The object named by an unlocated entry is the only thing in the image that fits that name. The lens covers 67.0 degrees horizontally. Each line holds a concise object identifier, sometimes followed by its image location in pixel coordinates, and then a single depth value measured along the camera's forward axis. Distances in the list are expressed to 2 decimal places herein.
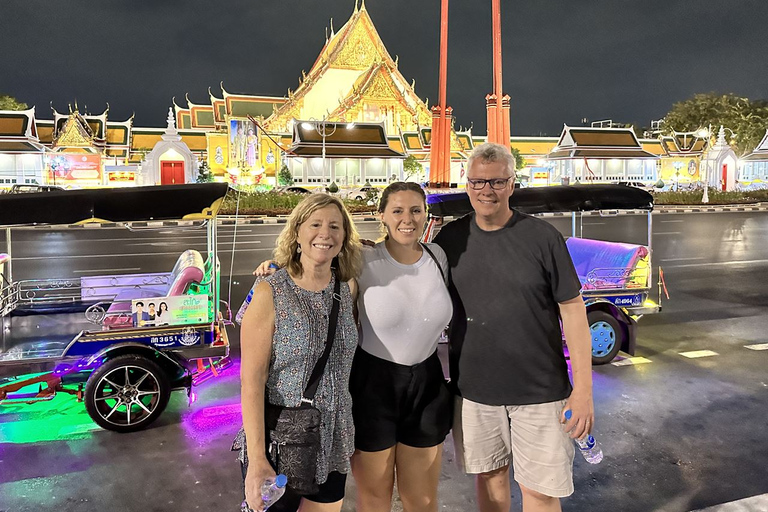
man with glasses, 2.57
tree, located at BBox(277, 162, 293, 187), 40.19
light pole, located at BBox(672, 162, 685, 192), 52.16
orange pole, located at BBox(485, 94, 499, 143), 28.41
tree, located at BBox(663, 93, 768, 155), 64.62
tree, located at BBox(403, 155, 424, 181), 45.06
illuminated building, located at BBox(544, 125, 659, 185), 49.03
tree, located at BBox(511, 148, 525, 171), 50.98
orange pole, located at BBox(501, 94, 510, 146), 28.92
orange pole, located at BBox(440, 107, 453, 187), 31.50
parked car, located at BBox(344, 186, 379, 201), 34.28
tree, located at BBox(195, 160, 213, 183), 37.75
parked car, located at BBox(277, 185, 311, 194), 34.95
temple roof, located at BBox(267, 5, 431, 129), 45.03
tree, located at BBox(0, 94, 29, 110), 53.91
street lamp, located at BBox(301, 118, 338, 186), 40.94
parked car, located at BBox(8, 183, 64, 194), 26.28
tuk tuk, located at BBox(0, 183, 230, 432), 4.51
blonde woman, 2.24
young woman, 2.53
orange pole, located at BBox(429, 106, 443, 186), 31.42
